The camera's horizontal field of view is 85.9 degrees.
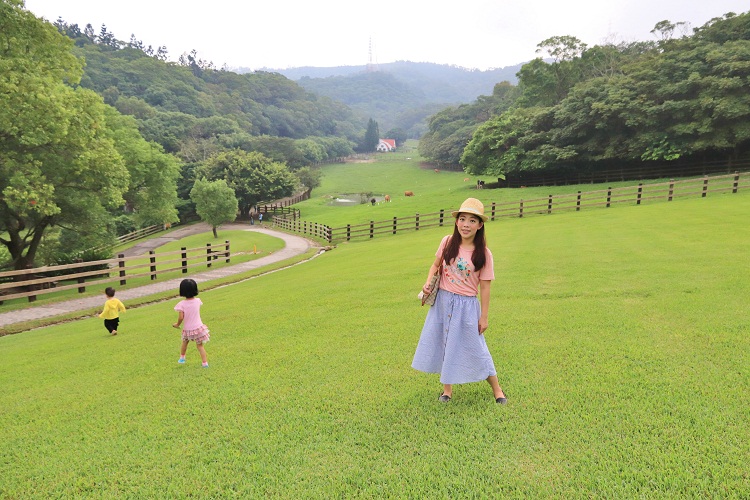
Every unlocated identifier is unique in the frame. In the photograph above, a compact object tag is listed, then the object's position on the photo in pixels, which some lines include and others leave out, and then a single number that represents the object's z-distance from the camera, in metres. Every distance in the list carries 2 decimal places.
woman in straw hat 3.80
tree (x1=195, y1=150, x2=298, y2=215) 53.44
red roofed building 159.00
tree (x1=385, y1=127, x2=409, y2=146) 173.38
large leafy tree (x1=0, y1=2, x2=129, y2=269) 12.91
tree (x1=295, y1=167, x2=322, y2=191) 69.40
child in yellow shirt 8.10
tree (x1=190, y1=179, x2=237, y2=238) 40.59
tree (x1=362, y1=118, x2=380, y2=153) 148.50
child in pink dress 5.55
